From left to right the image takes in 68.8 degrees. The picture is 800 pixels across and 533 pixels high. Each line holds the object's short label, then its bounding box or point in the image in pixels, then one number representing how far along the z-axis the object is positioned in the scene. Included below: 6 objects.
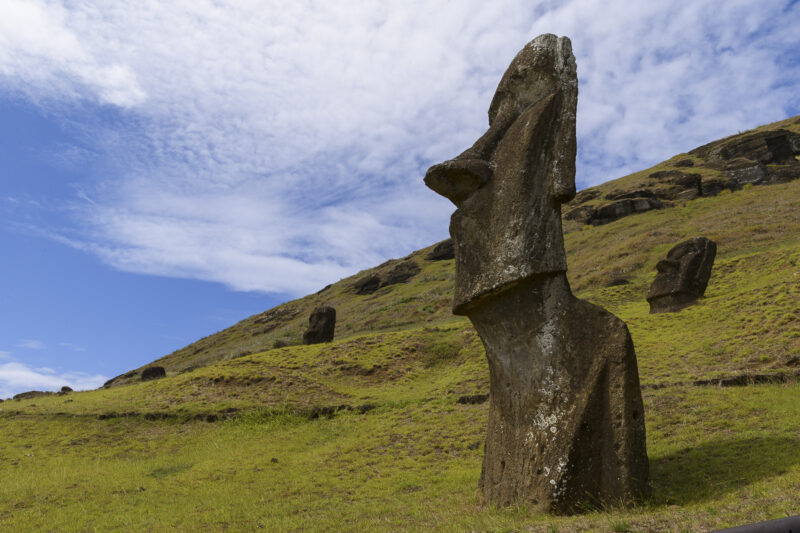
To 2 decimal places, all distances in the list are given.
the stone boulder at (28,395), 37.89
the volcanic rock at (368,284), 92.25
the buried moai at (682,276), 27.84
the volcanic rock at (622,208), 75.94
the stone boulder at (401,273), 92.06
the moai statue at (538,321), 7.88
